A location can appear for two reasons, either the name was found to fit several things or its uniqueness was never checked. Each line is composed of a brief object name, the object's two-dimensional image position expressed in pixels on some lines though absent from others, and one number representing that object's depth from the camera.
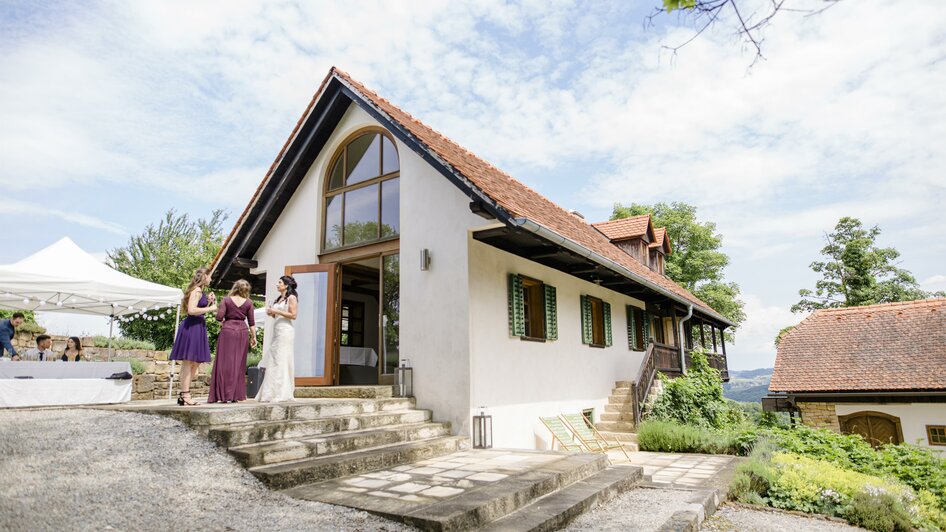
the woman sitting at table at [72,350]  11.05
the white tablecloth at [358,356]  11.16
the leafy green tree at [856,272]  30.06
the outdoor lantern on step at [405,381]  8.07
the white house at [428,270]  7.98
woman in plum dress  6.90
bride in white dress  7.33
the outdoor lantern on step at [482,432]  7.45
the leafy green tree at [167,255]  22.84
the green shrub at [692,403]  11.76
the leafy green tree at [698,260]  30.73
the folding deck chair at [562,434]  9.02
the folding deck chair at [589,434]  9.43
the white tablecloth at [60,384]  7.97
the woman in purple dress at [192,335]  6.69
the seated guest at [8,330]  9.63
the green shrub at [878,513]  5.58
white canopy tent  9.63
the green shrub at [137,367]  13.44
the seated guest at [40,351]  10.86
